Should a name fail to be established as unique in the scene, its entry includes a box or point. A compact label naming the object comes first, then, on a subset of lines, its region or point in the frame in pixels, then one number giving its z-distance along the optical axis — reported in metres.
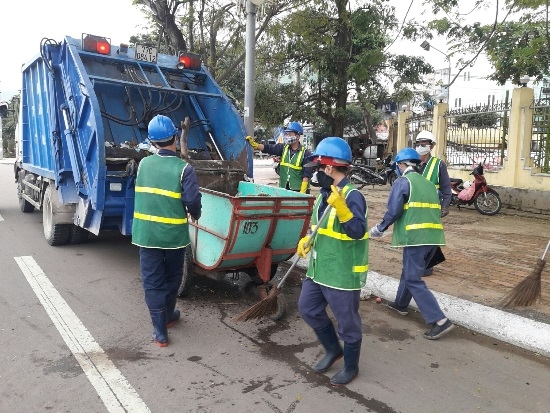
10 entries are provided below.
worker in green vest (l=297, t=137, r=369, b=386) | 2.89
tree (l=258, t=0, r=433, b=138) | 11.37
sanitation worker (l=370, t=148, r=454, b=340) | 3.88
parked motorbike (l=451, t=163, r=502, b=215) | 9.67
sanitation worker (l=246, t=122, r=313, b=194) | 6.05
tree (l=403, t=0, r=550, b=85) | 10.31
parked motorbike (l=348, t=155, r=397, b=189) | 14.13
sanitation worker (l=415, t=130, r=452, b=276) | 4.95
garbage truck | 5.15
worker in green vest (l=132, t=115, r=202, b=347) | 3.55
